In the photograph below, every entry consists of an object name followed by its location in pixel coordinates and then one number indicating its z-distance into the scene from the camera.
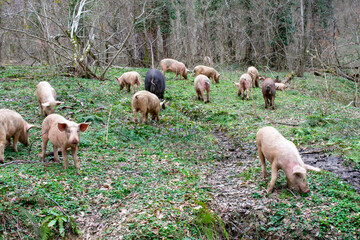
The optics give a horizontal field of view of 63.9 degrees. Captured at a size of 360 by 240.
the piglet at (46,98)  8.34
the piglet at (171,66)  17.34
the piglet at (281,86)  16.56
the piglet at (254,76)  16.99
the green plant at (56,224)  4.00
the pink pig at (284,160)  5.06
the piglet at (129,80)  13.06
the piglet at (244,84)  13.30
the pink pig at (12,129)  5.62
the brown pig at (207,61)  21.13
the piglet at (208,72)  17.39
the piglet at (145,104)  8.81
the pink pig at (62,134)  5.22
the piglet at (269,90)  11.38
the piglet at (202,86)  12.73
